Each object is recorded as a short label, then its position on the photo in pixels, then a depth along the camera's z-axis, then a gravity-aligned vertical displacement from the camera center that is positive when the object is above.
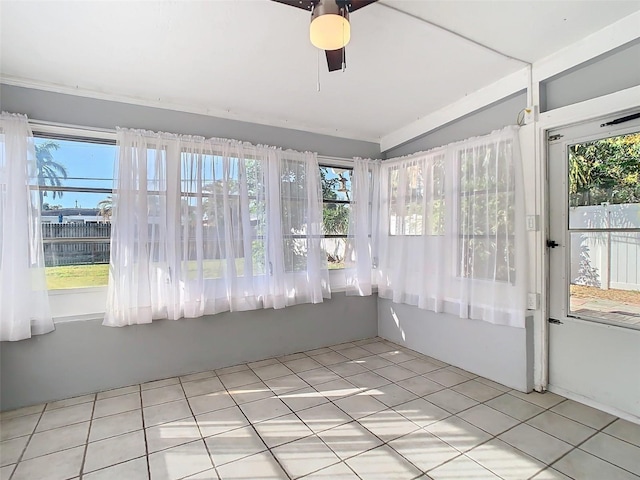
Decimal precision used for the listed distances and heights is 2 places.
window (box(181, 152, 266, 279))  3.12 +0.22
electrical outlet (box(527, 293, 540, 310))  2.75 -0.58
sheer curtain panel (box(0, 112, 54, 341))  2.49 +0.02
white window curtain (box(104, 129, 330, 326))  2.87 +0.07
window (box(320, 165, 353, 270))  4.01 +0.28
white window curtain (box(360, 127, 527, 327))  2.84 +0.01
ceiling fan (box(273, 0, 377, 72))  1.51 +0.97
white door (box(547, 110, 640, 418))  2.31 -0.25
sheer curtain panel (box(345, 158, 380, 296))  4.08 -0.05
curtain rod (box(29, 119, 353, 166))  2.67 +0.93
